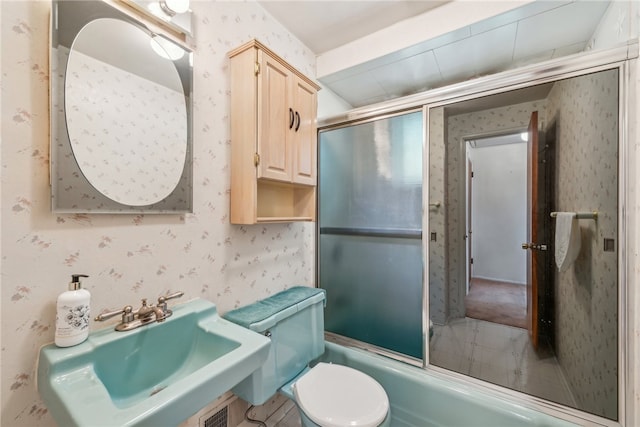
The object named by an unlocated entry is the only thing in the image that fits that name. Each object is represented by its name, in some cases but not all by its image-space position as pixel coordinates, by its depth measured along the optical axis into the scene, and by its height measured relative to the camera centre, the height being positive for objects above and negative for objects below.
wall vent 1.23 -1.03
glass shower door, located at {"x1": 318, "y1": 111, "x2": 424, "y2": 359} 1.71 -0.13
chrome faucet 0.92 -0.38
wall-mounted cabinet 1.30 +0.46
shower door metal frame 1.15 +0.28
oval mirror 0.87 +0.39
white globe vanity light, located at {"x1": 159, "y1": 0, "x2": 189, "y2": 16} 1.06 +0.87
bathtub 1.23 -0.98
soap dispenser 0.77 -0.31
